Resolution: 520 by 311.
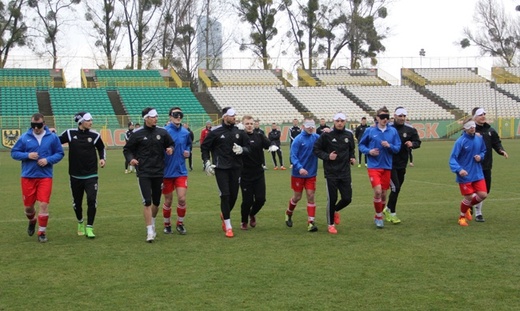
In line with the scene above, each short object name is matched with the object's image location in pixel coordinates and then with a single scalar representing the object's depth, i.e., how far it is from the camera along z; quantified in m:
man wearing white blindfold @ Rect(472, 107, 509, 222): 11.05
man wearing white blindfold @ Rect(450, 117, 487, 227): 10.52
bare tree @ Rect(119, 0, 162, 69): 62.28
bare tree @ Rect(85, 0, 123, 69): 61.56
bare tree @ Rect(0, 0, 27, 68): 58.88
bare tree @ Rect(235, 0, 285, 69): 65.31
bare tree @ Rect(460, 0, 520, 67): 72.88
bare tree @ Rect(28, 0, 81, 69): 60.84
